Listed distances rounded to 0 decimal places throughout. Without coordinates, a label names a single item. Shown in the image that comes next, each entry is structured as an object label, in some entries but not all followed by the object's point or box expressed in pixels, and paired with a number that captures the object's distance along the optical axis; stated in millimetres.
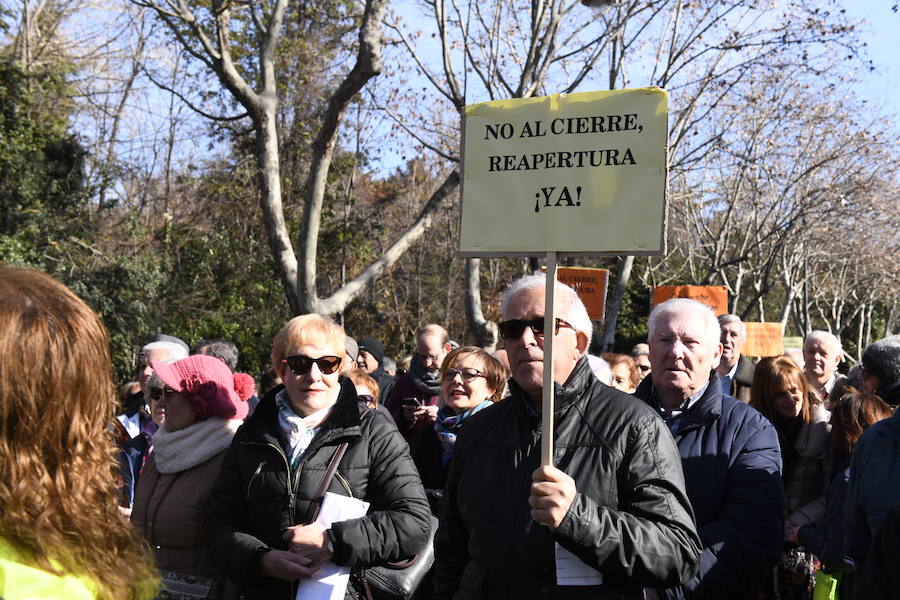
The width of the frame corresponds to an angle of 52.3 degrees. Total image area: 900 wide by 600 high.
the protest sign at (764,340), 11758
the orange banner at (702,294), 10594
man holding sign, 2547
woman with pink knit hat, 3754
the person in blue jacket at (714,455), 3268
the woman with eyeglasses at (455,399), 4949
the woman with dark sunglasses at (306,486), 3387
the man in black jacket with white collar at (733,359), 6625
